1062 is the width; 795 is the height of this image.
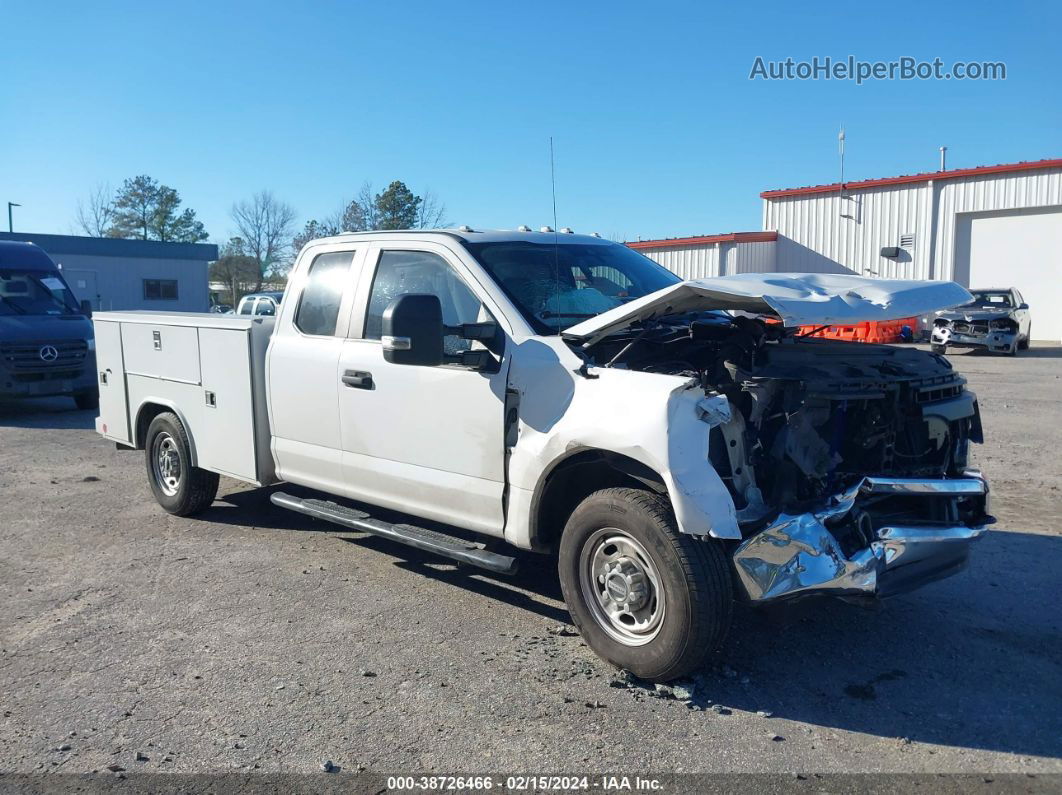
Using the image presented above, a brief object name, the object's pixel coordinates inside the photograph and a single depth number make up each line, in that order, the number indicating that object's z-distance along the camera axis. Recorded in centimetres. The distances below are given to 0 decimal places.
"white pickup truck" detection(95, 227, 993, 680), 382
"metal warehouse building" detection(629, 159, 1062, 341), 2800
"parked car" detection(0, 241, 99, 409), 1309
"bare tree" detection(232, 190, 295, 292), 5097
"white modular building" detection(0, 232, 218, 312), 4044
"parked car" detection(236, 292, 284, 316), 2414
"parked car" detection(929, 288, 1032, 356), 2164
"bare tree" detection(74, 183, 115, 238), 6912
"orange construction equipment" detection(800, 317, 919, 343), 2145
